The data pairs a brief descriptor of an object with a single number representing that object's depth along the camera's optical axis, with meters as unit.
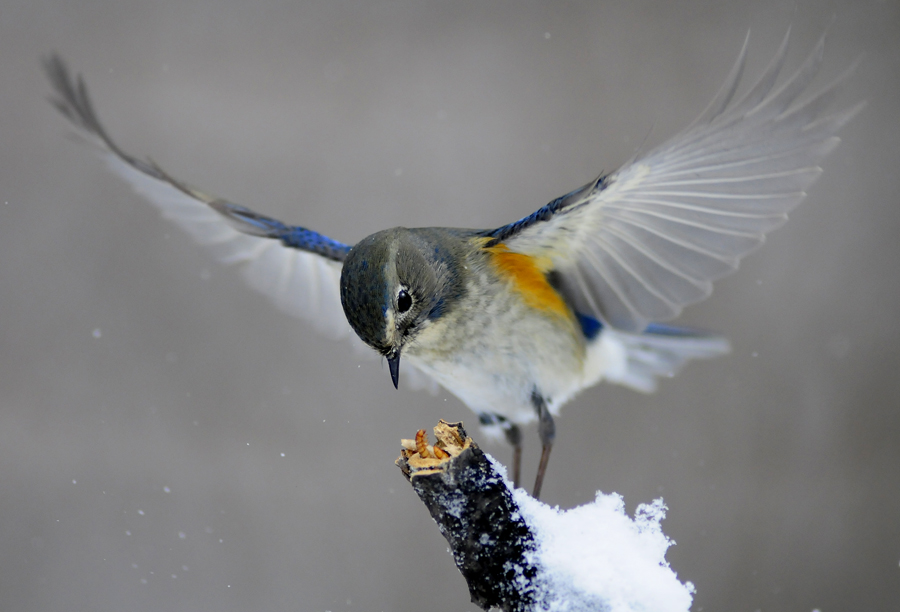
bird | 4.02
